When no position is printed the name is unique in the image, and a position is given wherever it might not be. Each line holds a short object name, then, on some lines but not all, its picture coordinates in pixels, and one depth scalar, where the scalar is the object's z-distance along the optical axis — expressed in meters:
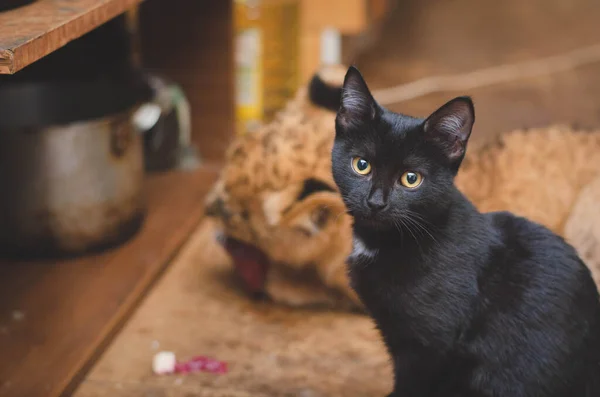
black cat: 1.24
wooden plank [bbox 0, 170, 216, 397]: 1.60
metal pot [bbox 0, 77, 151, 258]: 1.85
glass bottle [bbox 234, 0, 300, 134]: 2.94
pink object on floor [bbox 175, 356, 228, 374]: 1.67
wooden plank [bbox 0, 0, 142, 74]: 1.15
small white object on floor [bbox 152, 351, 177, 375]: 1.67
